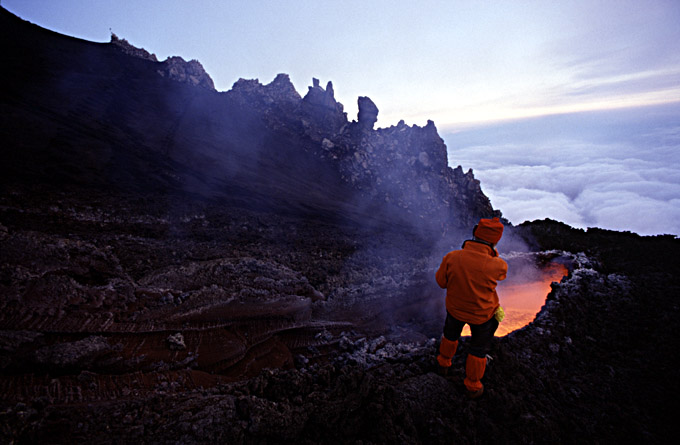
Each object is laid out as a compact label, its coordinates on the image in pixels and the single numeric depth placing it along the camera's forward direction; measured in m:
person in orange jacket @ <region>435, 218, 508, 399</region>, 3.37
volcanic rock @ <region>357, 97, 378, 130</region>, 16.30
